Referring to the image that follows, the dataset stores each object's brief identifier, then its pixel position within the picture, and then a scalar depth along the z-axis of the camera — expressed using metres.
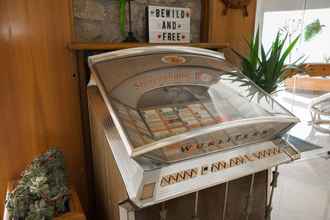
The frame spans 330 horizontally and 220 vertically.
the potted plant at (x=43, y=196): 0.90
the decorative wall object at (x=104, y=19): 1.24
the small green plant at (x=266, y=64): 1.53
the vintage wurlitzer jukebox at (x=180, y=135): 0.74
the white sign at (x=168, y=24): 1.35
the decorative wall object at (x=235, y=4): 1.52
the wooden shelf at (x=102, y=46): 1.13
